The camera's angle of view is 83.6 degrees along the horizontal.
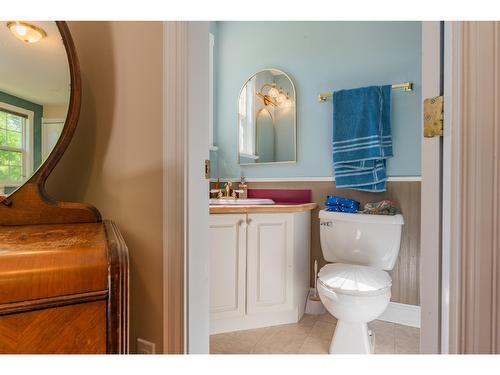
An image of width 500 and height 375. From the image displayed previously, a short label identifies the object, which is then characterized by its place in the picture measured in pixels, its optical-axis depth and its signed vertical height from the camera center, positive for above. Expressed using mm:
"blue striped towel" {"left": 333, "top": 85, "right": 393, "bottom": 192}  1853 +322
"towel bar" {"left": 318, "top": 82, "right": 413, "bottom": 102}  1815 +655
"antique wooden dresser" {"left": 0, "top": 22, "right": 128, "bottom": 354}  446 -182
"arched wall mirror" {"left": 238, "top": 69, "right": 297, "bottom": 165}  2195 +542
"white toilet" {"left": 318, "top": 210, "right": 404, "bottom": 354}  1394 -484
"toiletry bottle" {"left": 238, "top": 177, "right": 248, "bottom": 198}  2240 -27
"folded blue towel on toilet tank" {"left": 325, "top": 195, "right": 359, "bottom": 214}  1878 -125
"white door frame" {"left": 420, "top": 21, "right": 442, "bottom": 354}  615 -65
